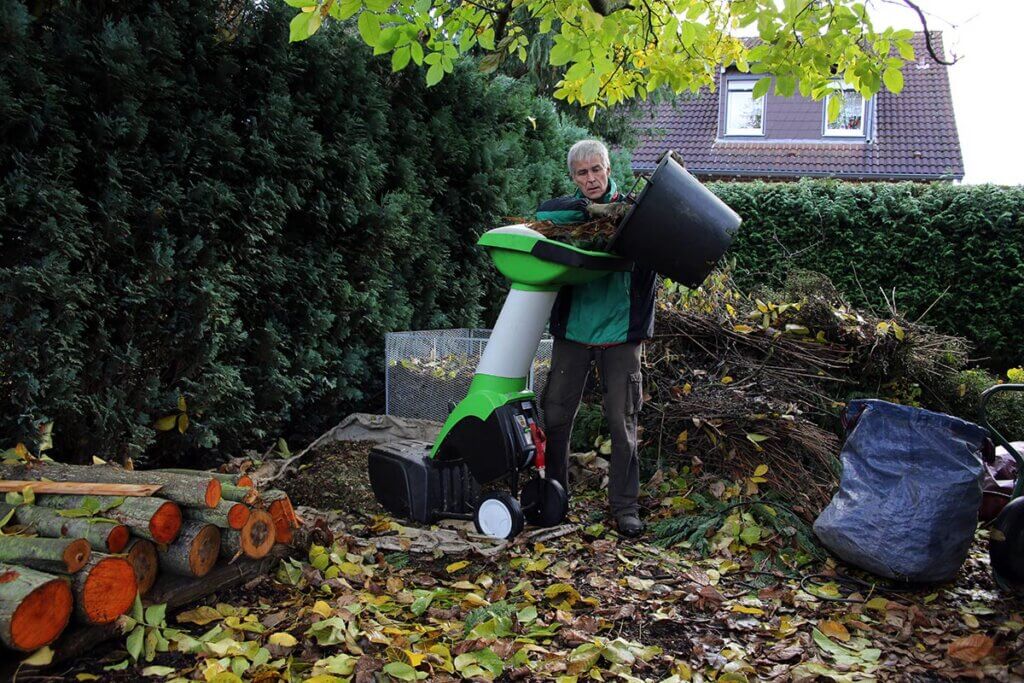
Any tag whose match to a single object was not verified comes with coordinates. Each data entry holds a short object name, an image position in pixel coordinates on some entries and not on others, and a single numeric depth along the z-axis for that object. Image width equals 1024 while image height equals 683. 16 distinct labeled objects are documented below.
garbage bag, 3.14
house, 15.67
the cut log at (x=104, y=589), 2.14
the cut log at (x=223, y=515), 2.56
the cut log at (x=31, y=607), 1.94
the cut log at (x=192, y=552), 2.45
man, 3.53
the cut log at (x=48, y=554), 2.14
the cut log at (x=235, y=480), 2.94
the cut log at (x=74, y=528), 2.29
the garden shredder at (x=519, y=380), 2.98
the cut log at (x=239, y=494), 2.74
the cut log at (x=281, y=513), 2.87
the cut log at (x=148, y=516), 2.39
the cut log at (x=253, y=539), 2.59
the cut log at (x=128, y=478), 2.55
